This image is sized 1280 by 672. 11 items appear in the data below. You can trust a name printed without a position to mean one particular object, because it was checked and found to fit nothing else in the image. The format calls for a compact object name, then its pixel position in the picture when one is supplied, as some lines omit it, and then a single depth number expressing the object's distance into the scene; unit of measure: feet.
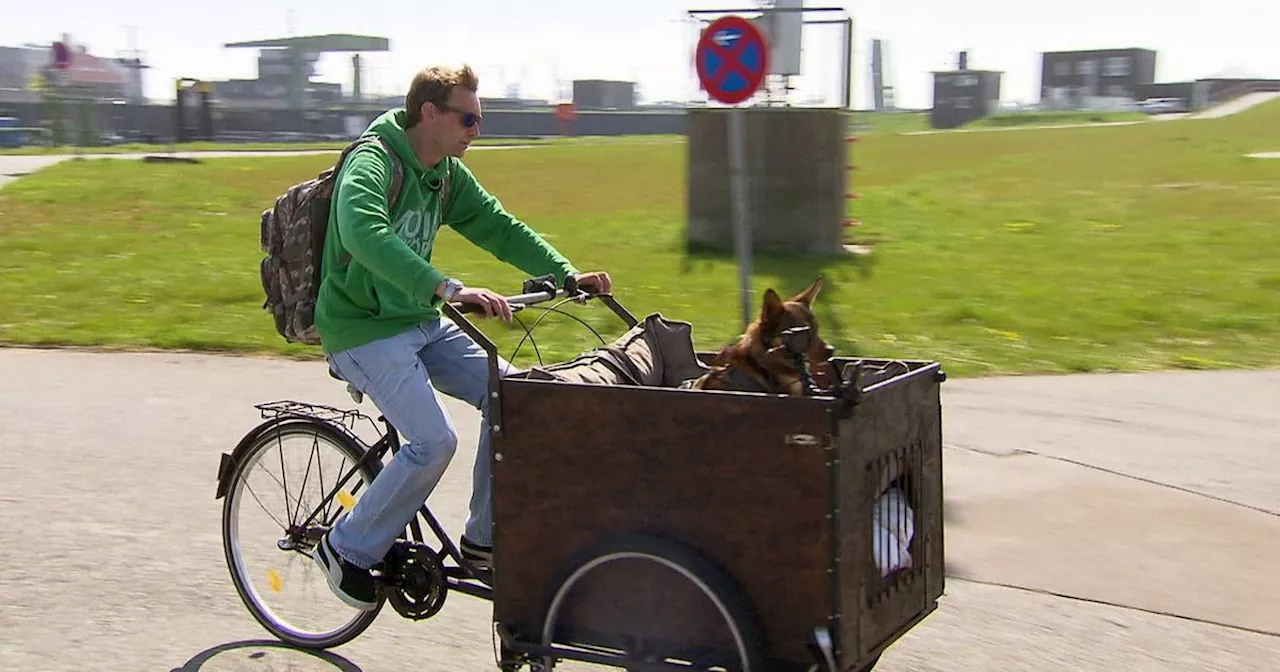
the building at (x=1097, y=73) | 369.91
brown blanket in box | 12.07
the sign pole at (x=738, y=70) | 28.71
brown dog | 10.84
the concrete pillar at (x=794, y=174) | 45.60
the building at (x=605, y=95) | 334.24
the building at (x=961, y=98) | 287.28
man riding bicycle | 12.85
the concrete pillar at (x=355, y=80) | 191.11
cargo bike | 10.30
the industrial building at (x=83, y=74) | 239.13
